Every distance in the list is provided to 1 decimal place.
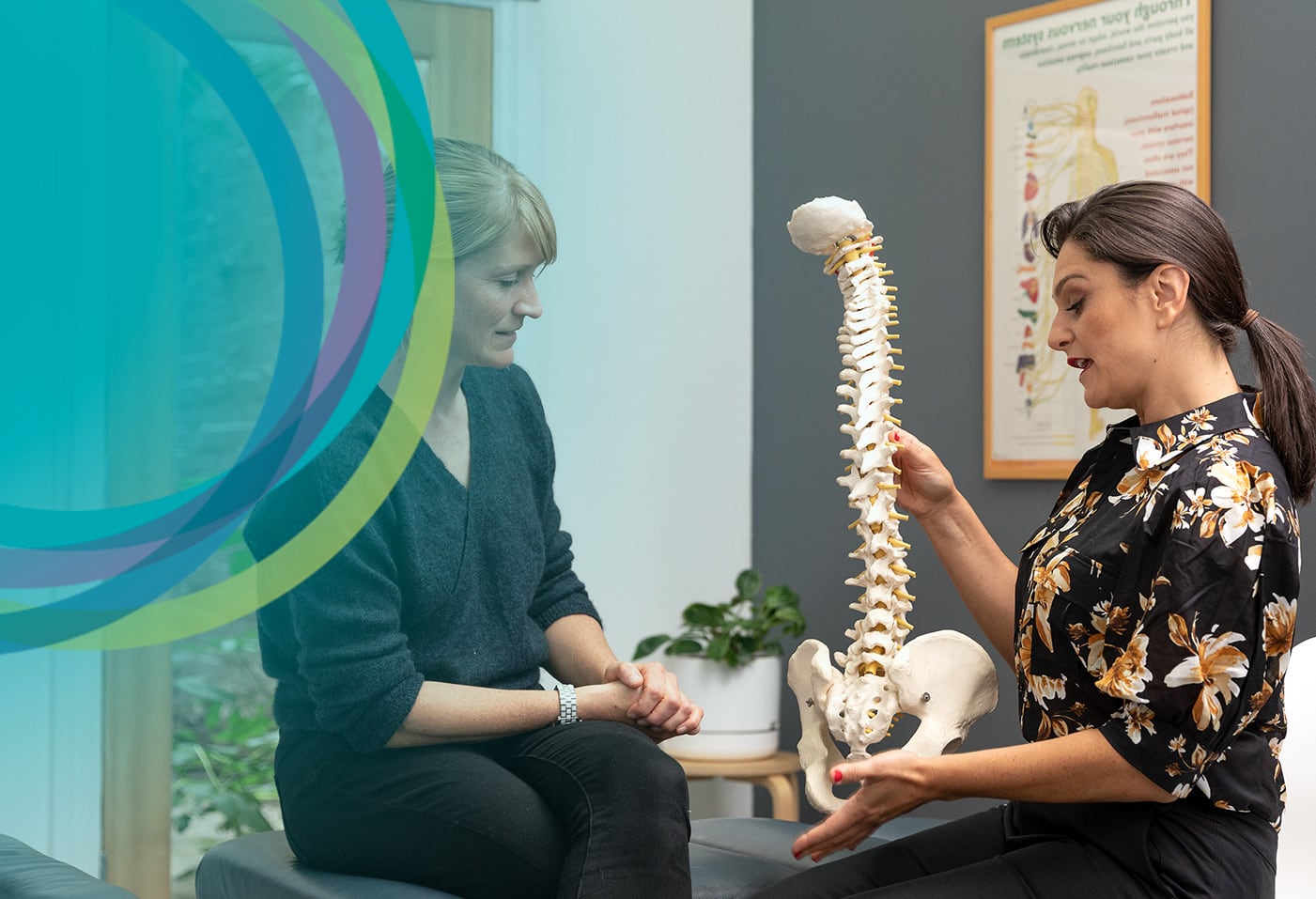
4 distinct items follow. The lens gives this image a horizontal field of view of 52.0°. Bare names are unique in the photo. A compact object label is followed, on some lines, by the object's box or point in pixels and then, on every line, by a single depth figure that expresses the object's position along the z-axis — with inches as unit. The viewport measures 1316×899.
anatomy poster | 95.1
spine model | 58.3
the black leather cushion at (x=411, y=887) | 54.8
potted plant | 109.0
